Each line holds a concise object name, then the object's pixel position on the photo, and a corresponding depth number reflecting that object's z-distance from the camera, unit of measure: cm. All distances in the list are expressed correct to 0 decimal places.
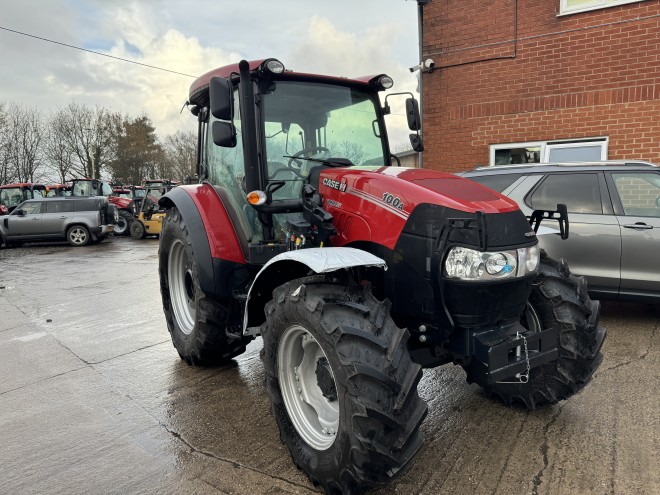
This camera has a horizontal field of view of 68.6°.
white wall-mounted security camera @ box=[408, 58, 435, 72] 806
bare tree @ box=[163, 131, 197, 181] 4672
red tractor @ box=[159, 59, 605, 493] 220
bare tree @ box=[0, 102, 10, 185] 3888
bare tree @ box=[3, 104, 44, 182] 4006
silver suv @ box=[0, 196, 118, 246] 1599
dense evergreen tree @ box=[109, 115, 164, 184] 4231
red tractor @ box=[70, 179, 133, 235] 2212
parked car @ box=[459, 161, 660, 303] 498
